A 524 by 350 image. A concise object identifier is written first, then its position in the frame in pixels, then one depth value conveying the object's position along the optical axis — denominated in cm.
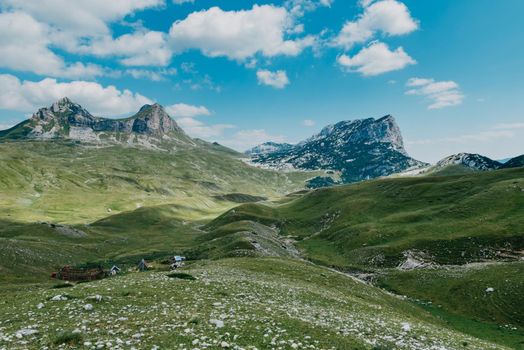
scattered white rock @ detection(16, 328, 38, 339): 1718
